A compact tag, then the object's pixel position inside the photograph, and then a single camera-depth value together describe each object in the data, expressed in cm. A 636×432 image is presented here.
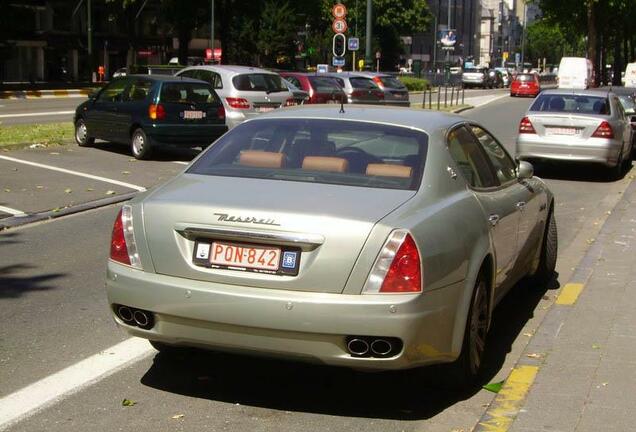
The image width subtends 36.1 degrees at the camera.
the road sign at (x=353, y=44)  3681
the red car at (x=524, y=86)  5950
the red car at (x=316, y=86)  2620
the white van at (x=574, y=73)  5694
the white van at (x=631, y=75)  5275
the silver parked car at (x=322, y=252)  450
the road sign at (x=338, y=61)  3262
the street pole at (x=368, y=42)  3853
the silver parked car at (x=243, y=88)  2011
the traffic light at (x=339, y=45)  3036
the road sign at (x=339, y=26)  3045
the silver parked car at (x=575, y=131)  1627
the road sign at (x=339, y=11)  3064
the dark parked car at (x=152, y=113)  1733
